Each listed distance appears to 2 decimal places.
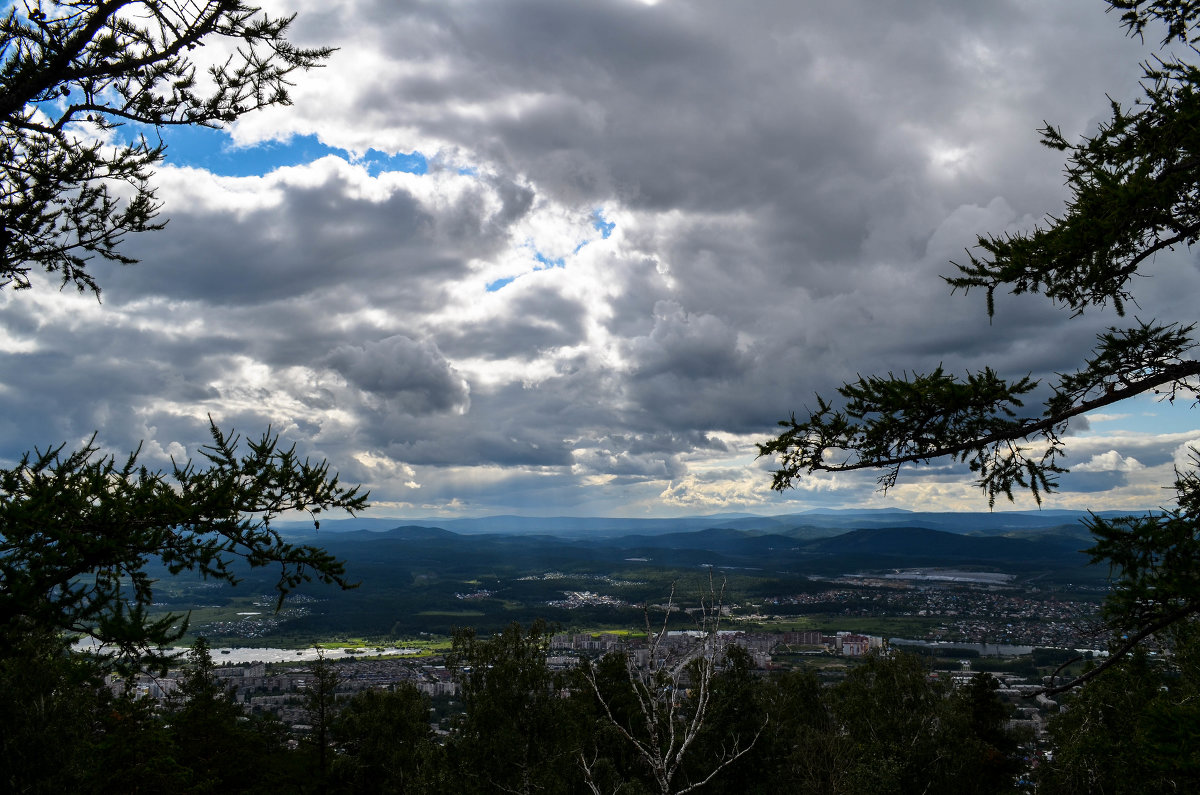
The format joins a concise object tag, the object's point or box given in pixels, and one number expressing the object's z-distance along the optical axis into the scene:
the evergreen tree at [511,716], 18.92
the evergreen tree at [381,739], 21.25
